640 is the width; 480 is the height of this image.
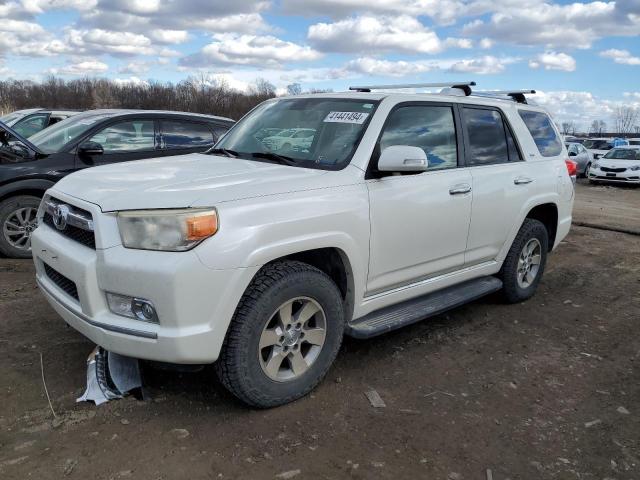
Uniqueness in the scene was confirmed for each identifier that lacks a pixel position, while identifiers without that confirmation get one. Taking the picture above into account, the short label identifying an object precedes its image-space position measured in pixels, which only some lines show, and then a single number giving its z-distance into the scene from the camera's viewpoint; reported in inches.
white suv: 108.8
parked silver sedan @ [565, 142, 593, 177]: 856.9
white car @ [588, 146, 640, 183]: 766.5
